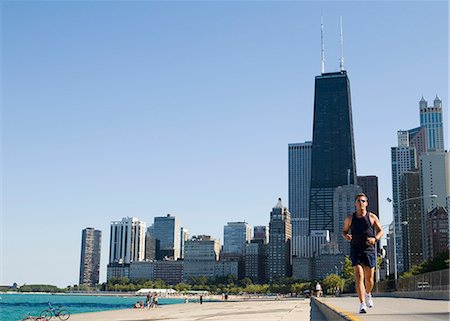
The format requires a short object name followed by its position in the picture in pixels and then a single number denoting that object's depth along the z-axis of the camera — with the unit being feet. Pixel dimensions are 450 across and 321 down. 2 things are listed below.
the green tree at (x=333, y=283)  519.11
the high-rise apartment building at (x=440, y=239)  644.27
